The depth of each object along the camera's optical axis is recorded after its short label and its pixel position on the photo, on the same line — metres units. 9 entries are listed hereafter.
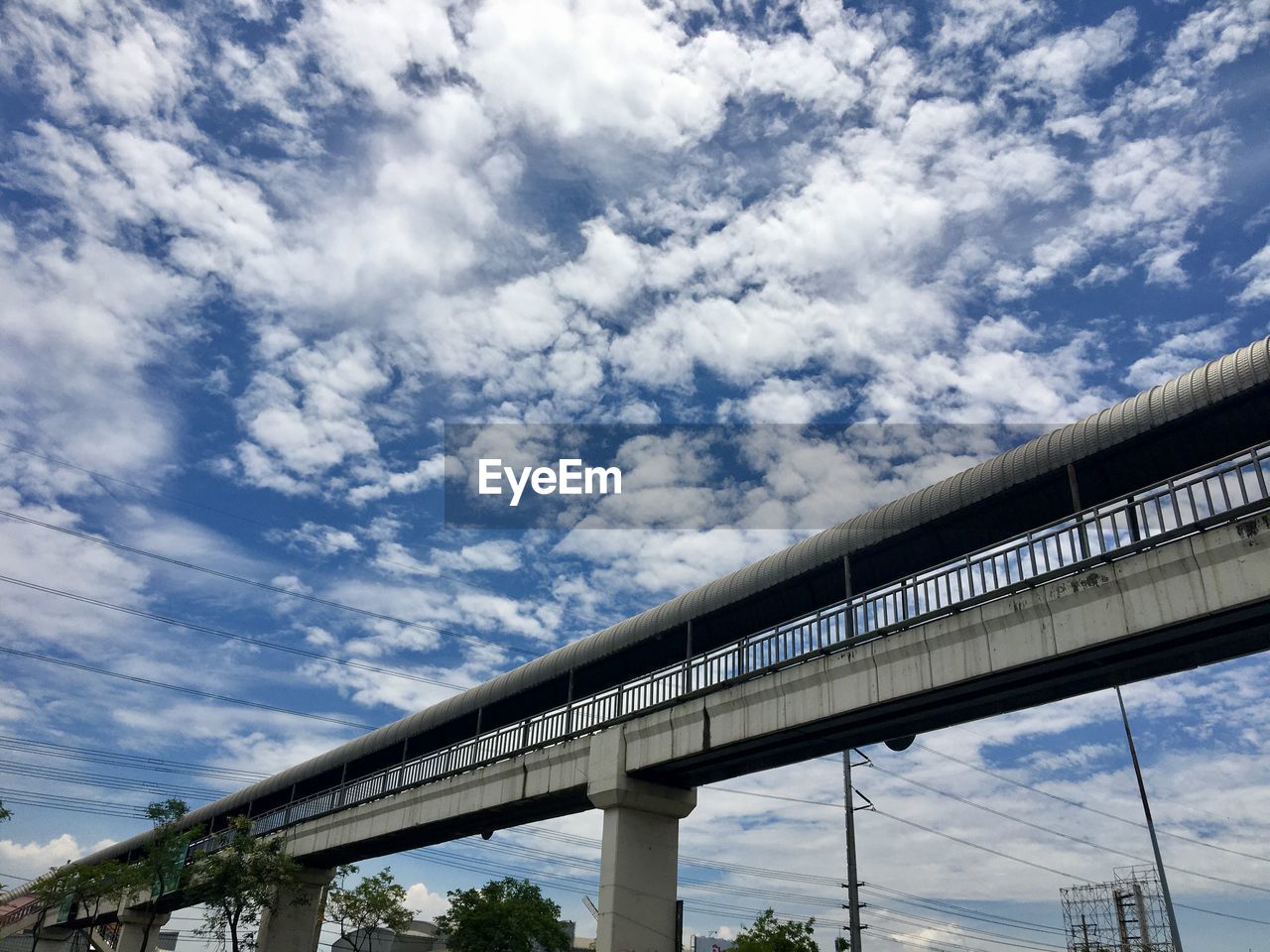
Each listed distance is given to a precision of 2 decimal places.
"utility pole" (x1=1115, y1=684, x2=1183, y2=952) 21.77
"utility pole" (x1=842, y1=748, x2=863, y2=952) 30.28
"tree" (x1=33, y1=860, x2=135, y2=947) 52.84
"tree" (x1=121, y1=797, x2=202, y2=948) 43.88
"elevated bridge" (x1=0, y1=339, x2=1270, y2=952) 14.70
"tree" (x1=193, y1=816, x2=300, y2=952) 39.25
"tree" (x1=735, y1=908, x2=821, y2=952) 30.38
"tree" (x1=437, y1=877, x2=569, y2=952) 51.94
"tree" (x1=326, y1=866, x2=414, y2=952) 50.31
